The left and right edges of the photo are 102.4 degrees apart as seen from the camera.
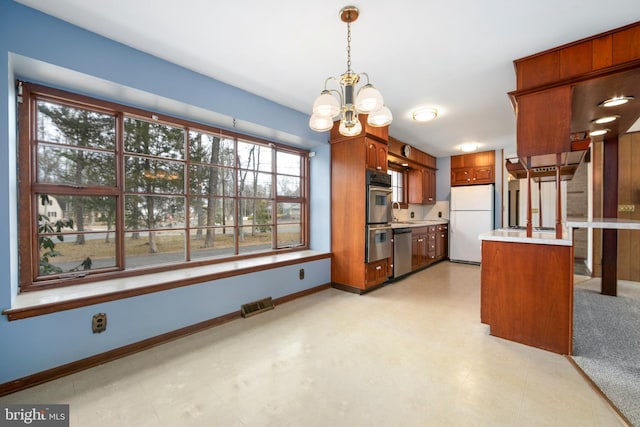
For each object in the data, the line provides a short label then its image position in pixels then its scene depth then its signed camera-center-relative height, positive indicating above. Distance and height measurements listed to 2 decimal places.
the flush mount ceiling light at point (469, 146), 5.23 +1.36
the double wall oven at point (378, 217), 3.67 -0.09
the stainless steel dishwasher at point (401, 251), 4.28 -0.69
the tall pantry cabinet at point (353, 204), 3.66 +0.11
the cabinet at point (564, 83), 1.96 +1.06
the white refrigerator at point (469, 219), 5.60 -0.18
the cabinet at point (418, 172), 5.21 +0.93
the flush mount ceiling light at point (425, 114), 3.49 +1.34
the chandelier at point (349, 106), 1.77 +0.75
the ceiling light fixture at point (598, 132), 3.25 +1.01
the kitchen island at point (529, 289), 2.08 -0.68
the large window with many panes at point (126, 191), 2.06 +0.21
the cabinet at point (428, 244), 4.89 -0.71
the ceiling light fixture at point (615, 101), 2.38 +1.04
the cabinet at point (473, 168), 5.79 +0.99
